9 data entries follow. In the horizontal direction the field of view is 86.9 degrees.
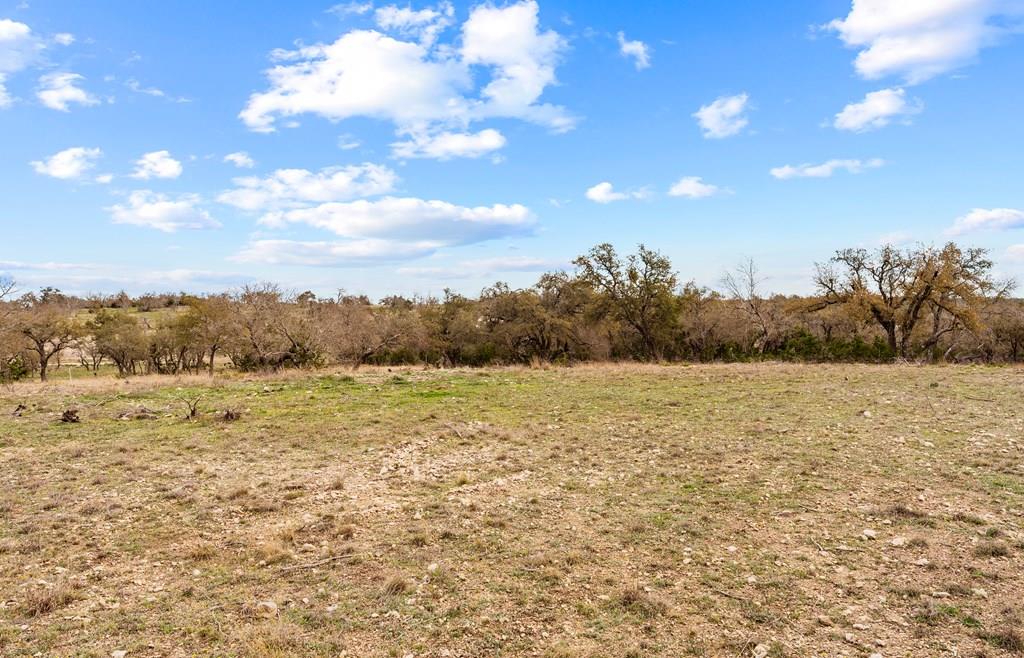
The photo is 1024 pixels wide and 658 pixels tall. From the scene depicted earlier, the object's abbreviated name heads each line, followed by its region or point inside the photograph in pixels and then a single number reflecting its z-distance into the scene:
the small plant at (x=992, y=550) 5.51
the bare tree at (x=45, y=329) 39.50
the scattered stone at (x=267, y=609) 4.67
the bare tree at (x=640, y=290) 35.97
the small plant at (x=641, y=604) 4.68
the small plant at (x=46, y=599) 4.74
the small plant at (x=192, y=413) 13.71
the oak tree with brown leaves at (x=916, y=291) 28.66
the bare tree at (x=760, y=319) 41.12
